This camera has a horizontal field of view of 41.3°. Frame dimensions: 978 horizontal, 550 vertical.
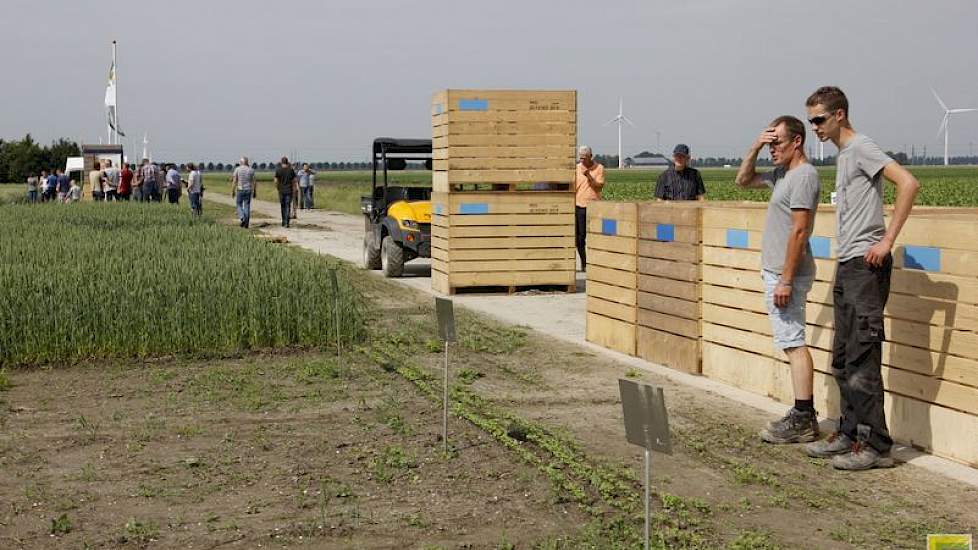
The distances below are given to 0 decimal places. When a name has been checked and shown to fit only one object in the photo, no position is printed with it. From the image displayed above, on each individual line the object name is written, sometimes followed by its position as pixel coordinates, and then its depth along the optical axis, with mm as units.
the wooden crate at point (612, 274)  11352
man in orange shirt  17703
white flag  54656
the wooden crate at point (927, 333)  7188
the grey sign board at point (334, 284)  11172
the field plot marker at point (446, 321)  8039
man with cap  14031
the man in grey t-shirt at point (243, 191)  32156
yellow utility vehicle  19531
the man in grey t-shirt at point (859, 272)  7145
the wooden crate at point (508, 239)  17094
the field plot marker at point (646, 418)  5023
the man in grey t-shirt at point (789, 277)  7672
